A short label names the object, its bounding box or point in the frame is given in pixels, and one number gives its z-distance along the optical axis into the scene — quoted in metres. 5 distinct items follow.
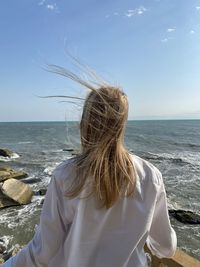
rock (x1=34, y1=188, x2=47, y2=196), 13.64
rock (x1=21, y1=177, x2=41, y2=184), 16.50
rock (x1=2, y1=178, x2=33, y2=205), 12.05
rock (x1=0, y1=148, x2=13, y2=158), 28.81
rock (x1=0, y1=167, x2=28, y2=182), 15.79
